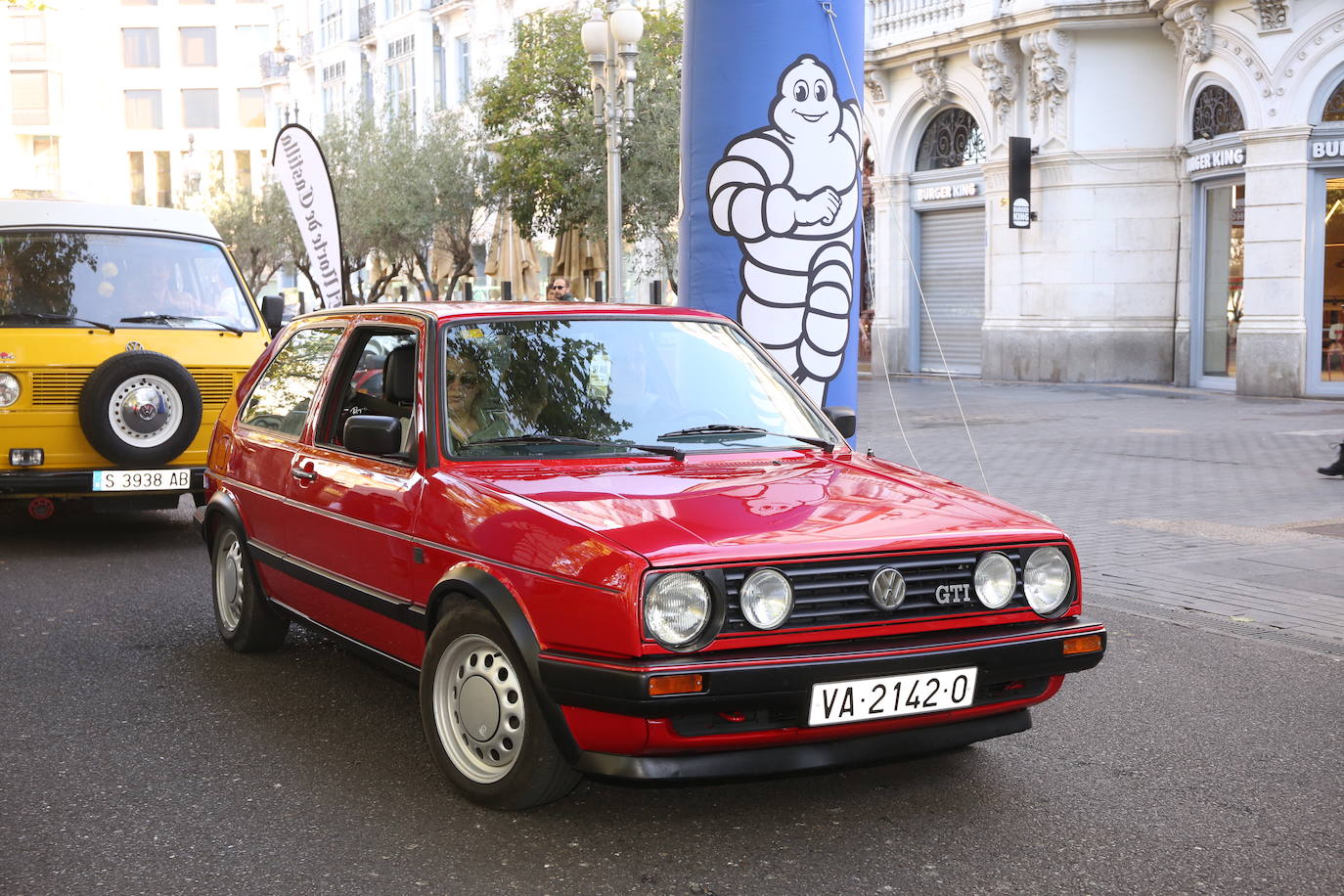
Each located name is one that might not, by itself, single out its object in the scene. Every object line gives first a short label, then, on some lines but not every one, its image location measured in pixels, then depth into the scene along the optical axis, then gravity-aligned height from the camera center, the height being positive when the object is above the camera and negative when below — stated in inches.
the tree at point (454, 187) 1510.8 +114.4
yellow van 361.7 -9.7
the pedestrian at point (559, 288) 812.0 +9.2
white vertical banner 650.8 +44.3
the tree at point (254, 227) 1918.1 +103.9
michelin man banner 387.9 +32.1
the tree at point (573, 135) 1149.7 +127.9
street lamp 735.7 +119.4
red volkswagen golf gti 157.4 -27.9
